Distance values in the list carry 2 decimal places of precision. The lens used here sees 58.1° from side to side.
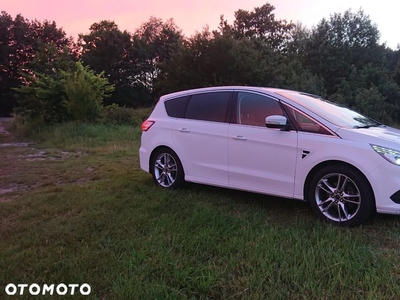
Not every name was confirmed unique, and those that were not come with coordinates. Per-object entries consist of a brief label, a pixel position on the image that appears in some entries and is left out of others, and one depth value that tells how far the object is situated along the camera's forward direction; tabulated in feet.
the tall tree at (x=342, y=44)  91.20
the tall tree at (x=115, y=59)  132.26
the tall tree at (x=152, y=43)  137.08
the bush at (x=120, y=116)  56.24
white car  12.00
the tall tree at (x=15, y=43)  138.31
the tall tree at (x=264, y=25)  136.67
